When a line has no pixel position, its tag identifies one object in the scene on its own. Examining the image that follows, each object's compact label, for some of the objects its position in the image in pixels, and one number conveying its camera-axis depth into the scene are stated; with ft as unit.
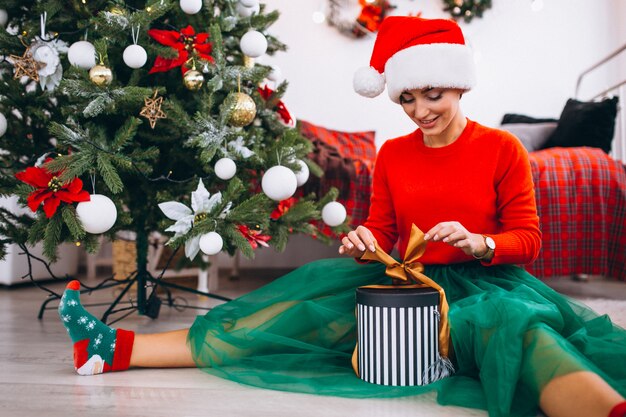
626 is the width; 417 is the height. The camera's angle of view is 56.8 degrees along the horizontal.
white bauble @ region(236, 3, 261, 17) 5.18
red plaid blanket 6.57
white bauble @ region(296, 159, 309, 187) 5.10
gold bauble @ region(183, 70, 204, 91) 4.53
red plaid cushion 7.34
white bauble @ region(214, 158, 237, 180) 4.48
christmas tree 4.09
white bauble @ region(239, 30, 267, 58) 4.90
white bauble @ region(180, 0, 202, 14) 4.49
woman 3.06
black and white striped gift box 3.02
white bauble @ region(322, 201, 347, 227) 5.37
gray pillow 8.63
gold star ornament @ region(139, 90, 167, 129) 4.35
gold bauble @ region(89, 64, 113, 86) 4.12
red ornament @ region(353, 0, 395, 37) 10.34
